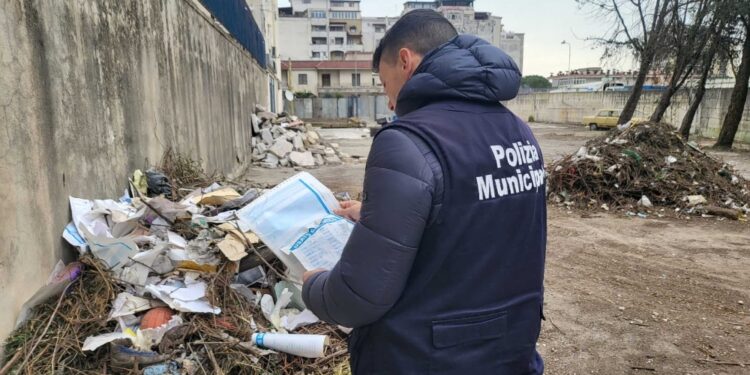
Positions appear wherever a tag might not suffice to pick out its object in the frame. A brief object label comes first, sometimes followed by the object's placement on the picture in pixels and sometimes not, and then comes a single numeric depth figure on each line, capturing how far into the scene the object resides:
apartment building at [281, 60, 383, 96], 51.47
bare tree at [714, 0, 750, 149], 15.06
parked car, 27.69
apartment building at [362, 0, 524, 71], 70.50
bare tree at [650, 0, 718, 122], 14.35
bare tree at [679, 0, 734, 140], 13.91
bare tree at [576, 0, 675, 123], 14.76
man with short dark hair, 1.07
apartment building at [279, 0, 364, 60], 64.44
